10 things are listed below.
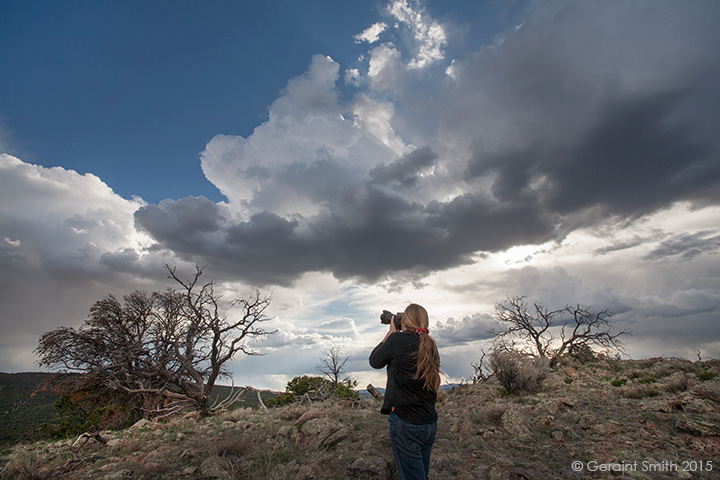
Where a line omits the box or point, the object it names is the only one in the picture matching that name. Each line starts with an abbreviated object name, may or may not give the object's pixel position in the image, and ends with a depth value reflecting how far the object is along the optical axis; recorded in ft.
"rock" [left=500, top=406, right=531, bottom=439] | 20.52
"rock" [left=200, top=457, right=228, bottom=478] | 16.98
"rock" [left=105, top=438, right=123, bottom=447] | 25.82
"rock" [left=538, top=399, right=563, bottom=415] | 22.80
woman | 10.80
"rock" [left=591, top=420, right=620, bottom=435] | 19.10
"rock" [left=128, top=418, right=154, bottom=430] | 32.45
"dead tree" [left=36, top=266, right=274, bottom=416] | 41.42
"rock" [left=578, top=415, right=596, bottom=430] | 20.16
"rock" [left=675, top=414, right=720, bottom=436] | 17.20
